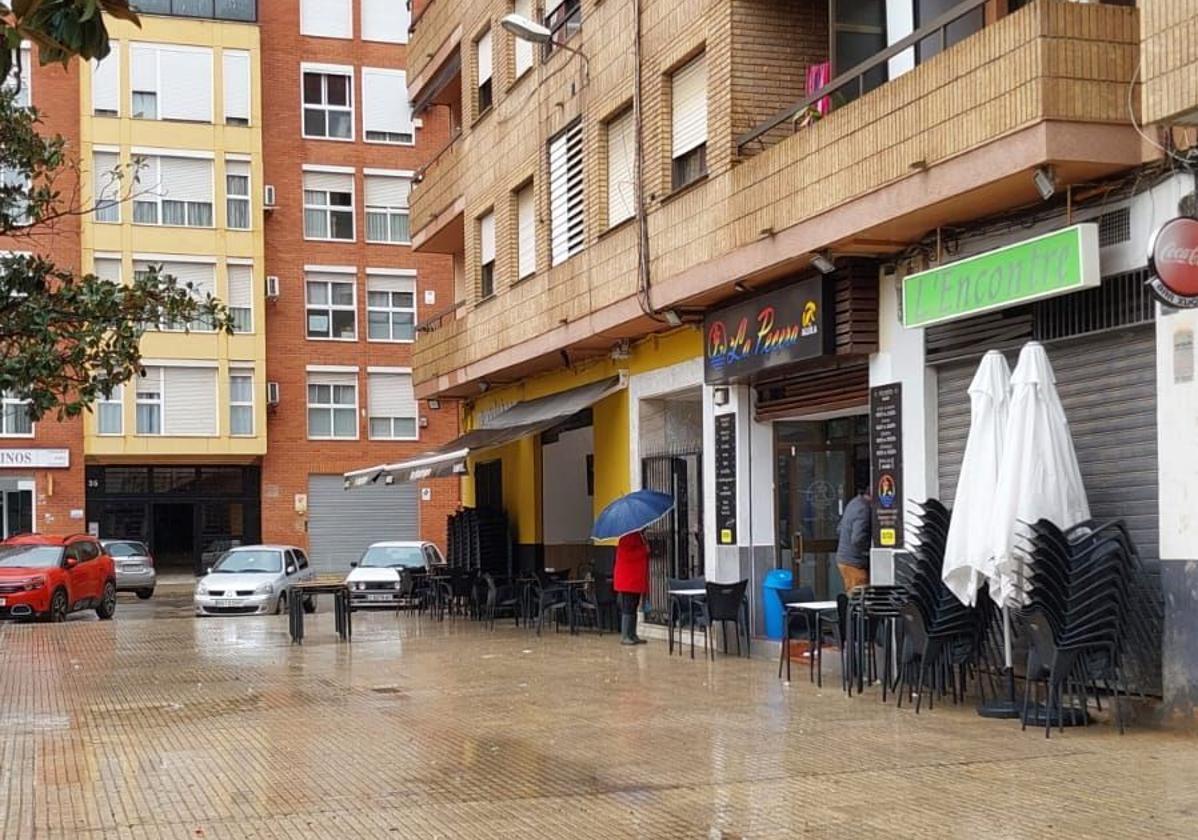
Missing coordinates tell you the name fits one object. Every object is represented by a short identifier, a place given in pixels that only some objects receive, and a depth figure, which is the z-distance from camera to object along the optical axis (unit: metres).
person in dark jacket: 15.12
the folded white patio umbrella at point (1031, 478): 11.12
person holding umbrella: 17.39
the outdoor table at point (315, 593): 20.20
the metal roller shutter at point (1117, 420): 11.26
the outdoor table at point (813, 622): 13.74
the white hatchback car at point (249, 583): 27.53
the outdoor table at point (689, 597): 17.00
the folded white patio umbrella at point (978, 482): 11.38
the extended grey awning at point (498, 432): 21.27
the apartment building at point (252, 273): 44.53
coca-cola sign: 10.02
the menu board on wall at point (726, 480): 17.69
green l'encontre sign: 11.04
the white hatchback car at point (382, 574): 29.27
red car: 26.33
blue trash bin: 16.89
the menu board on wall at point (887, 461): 14.26
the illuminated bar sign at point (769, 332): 15.08
